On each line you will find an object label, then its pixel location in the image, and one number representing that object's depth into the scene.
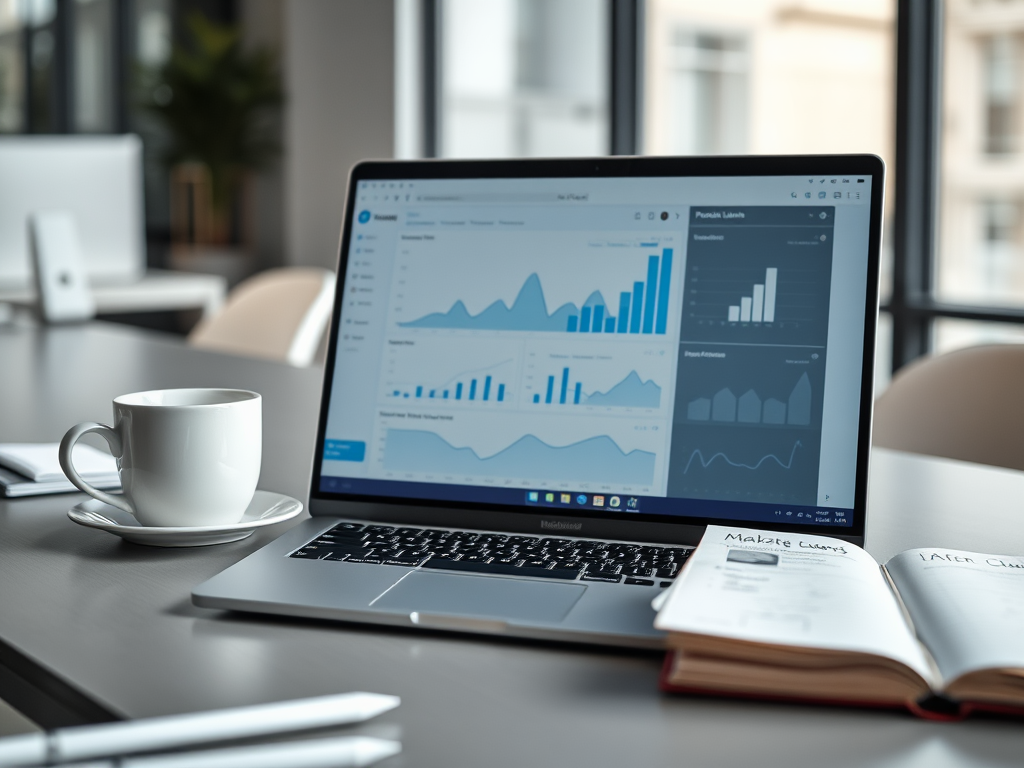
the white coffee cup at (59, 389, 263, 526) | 0.78
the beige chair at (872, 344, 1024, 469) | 1.35
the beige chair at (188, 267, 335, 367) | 2.18
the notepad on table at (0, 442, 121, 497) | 0.97
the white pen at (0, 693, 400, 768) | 0.45
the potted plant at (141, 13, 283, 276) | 4.92
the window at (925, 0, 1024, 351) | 2.77
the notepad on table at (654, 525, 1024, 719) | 0.52
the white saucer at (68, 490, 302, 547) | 0.80
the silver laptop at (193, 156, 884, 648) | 0.77
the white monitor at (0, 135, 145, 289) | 3.22
